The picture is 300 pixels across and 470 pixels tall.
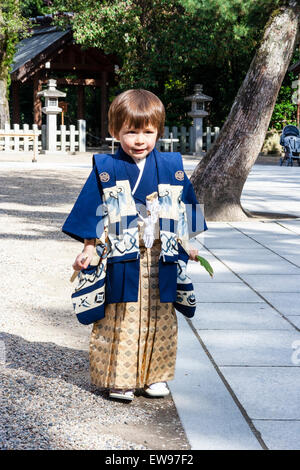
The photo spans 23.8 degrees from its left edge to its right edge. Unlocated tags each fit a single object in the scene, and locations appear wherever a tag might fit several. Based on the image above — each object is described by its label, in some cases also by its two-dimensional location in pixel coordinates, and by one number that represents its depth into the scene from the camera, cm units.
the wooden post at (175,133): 2407
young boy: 321
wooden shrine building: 2602
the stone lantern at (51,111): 2373
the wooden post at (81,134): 2414
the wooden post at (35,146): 1969
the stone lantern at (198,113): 2397
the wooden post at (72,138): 2422
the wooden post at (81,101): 2798
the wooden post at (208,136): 2428
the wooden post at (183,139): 2438
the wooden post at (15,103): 2978
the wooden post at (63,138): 2398
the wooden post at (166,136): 2380
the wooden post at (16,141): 2312
